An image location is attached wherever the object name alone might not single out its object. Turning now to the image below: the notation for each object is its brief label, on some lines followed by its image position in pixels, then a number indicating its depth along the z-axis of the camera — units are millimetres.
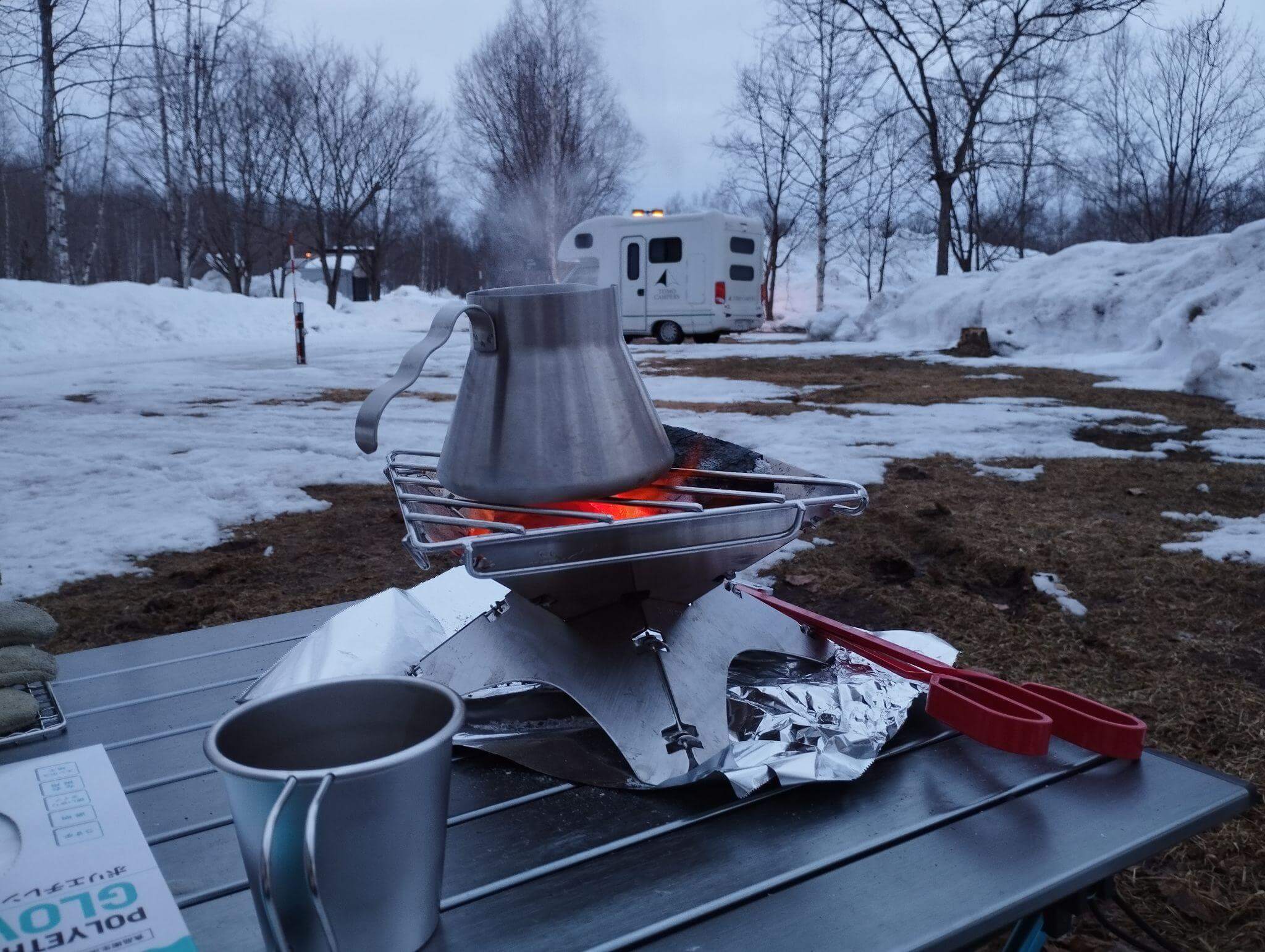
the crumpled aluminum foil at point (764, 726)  1036
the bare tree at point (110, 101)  18375
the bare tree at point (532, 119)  26438
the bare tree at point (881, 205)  21812
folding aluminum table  814
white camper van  18109
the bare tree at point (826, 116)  24859
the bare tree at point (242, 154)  26562
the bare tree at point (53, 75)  16797
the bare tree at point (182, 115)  24469
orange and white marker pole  13045
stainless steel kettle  1188
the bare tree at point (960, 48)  18125
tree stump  13047
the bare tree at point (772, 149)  27516
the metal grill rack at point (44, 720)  1201
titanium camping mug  675
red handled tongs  1075
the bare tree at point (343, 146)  28578
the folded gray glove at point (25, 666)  1341
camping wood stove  1012
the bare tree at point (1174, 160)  24516
